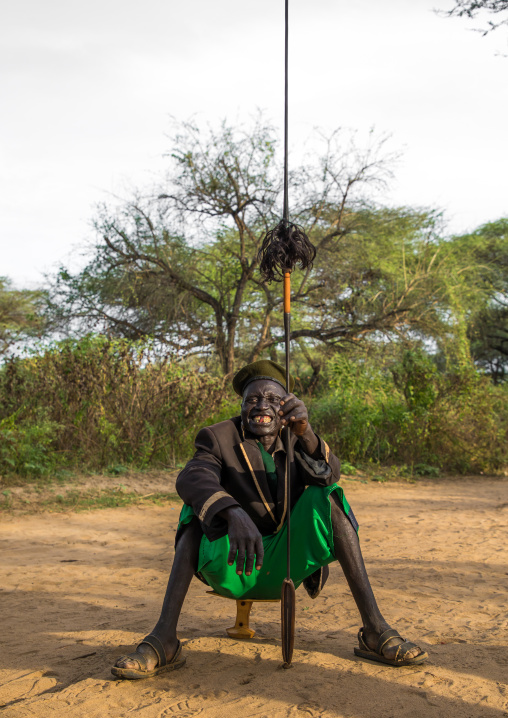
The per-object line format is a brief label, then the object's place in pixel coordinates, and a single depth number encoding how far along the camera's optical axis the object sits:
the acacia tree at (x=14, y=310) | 20.11
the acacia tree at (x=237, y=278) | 14.71
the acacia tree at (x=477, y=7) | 6.93
